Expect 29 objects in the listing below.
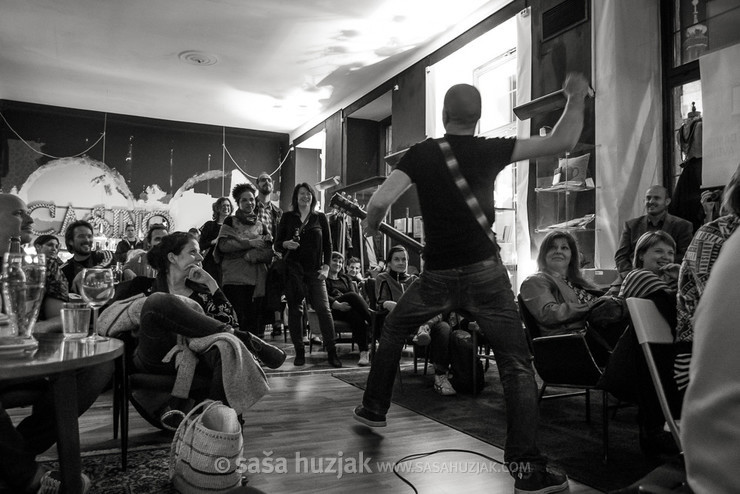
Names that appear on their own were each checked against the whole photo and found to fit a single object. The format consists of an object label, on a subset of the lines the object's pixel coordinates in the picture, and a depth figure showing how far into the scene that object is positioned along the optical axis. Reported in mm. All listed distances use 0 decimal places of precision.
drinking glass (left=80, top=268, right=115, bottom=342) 1566
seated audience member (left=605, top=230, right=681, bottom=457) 1768
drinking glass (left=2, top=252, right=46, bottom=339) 1368
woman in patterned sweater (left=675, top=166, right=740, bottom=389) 1692
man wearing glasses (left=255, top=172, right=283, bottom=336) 4848
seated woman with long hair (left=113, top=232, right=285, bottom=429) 2223
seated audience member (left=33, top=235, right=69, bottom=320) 2080
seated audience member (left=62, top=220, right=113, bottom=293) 3815
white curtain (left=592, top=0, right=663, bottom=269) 4414
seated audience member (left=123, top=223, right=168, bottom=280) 4410
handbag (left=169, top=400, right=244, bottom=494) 1877
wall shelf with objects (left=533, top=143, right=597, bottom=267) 4617
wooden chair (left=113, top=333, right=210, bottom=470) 2180
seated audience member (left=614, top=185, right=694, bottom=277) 3973
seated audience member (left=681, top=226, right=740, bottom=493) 480
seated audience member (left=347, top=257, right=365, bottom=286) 7006
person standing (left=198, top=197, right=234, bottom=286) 4934
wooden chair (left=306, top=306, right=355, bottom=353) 5223
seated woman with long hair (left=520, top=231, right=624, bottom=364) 2799
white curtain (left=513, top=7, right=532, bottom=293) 5246
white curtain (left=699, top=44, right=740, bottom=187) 3742
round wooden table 1245
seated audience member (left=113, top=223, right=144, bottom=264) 7172
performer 1966
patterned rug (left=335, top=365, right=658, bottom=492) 2236
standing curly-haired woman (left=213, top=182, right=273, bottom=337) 4574
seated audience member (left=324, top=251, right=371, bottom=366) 5285
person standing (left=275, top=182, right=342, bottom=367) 4750
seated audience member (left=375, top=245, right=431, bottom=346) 4680
